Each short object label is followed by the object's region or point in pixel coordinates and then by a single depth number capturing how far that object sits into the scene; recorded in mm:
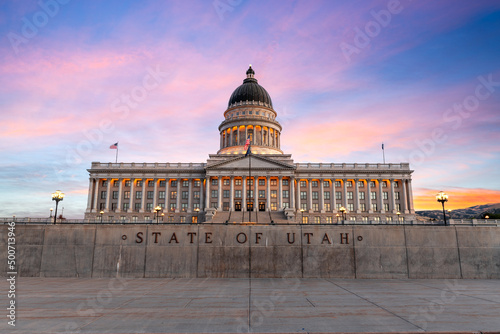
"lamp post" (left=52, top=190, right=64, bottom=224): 34906
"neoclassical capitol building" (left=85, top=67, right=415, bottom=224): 81750
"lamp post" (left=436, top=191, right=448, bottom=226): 35000
